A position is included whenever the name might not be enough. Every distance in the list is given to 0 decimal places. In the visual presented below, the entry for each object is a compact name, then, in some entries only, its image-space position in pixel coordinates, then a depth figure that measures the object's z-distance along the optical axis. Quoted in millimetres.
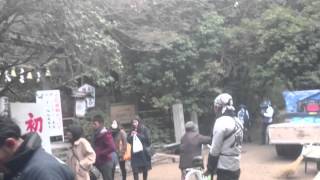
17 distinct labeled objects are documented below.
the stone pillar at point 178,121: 18969
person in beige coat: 7504
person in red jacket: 8727
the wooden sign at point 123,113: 18797
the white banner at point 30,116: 9094
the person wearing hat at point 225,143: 6094
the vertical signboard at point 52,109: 10268
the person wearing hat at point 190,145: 9320
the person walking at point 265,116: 18953
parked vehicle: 13492
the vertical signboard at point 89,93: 17542
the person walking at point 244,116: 19812
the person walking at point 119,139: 11203
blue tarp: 15008
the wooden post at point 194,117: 19656
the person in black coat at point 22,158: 2820
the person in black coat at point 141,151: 11281
